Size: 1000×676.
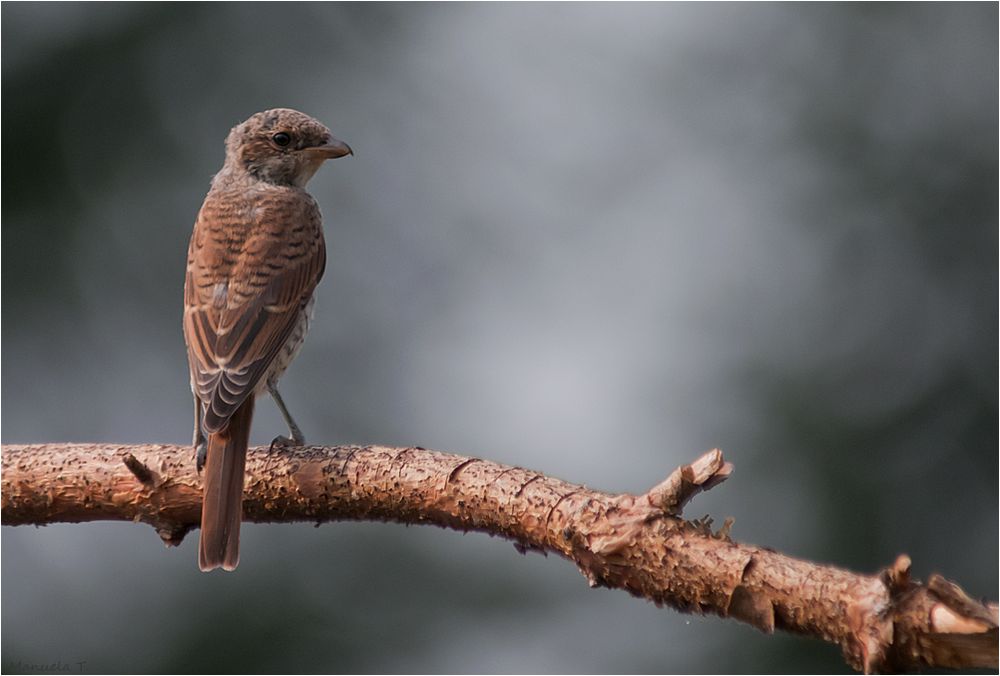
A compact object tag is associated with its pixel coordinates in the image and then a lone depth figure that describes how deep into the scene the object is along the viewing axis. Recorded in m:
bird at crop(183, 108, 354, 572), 7.84
